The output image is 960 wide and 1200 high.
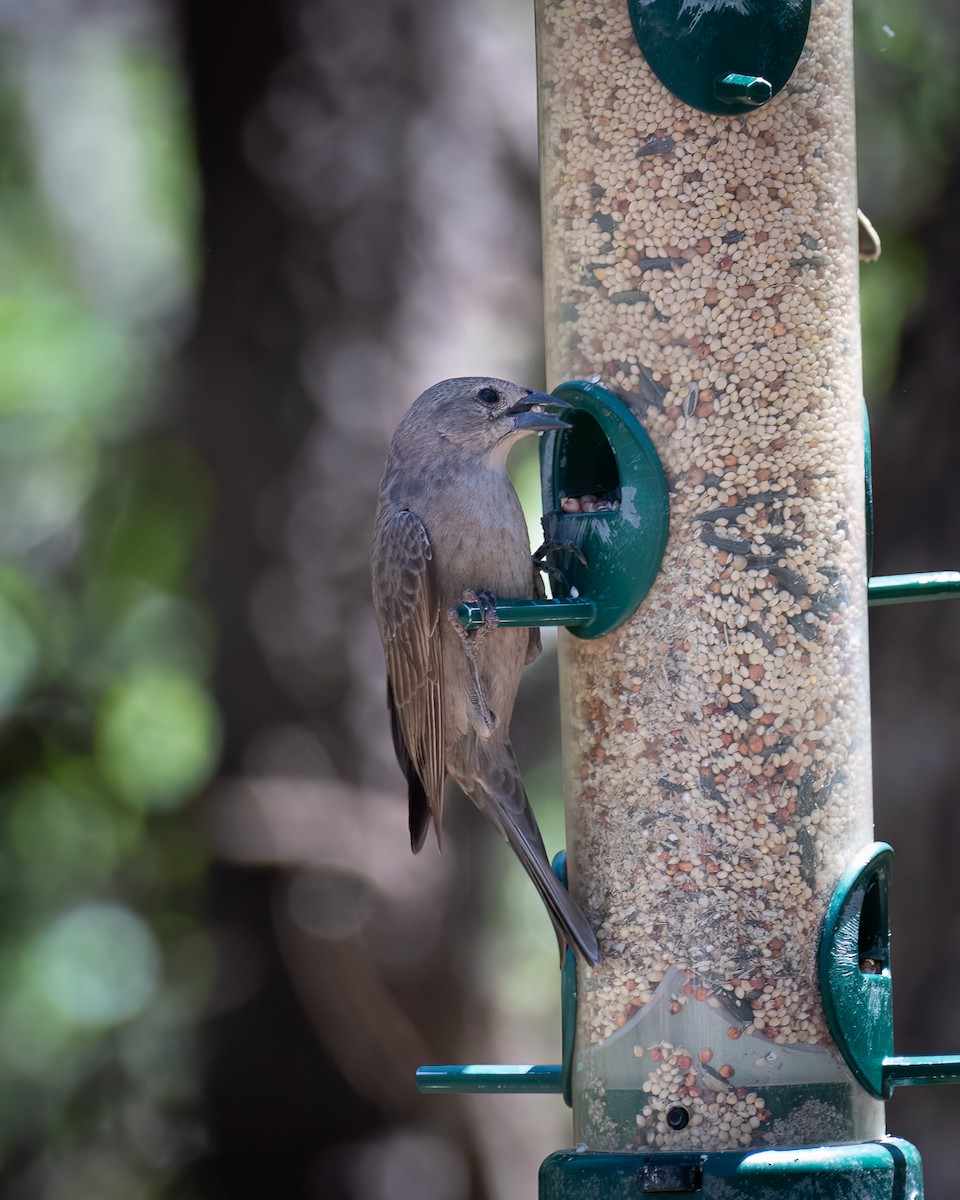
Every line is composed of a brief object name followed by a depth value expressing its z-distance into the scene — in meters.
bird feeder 8.12
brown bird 9.93
